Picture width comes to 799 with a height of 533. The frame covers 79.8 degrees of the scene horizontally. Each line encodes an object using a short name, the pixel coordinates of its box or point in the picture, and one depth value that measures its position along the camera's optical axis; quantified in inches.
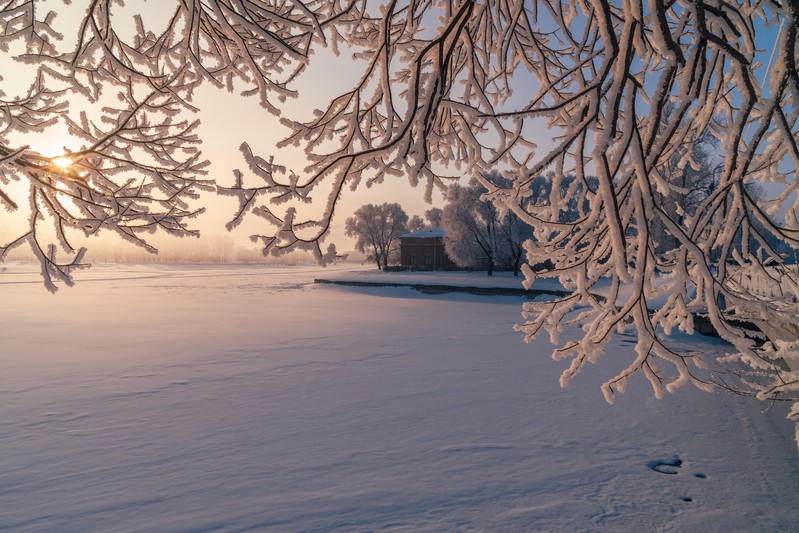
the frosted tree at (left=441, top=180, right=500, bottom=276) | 1662.2
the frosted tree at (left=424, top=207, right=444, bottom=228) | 2615.7
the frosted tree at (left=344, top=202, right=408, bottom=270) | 2731.3
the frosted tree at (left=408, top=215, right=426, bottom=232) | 2965.1
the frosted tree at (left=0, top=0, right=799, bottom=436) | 75.3
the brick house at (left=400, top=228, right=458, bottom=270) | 2108.8
